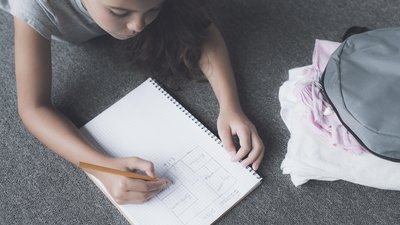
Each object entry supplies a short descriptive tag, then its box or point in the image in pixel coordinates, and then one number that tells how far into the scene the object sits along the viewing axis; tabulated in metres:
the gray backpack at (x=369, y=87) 0.69
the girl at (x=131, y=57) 0.72
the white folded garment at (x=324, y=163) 0.74
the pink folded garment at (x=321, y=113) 0.75
